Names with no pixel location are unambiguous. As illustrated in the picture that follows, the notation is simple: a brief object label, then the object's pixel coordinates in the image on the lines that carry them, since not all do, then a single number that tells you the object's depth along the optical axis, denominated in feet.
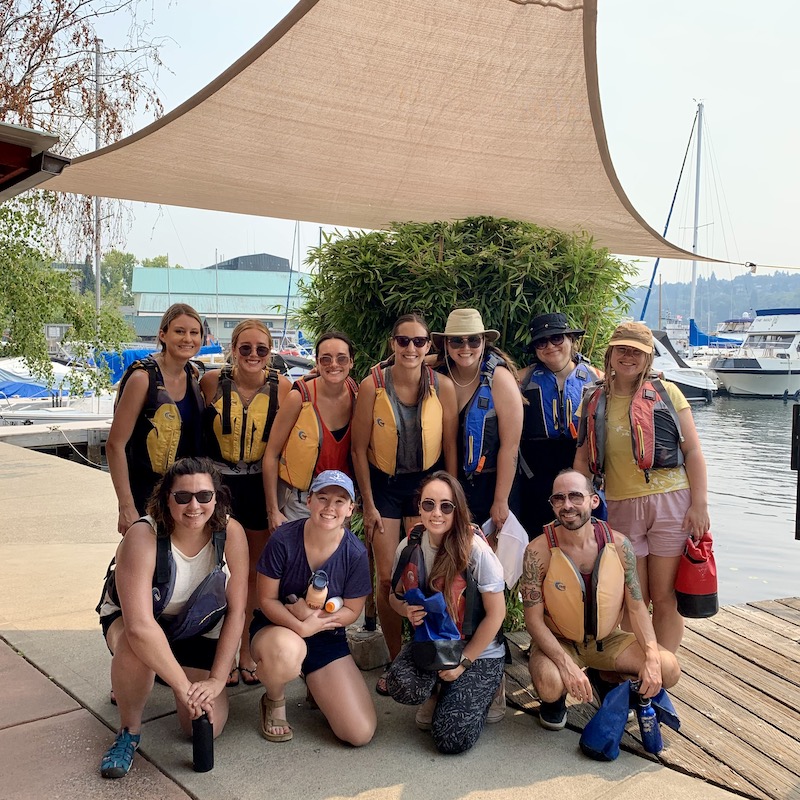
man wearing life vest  11.07
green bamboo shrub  14.34
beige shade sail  11.65
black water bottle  9.81
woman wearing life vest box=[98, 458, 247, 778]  9.99
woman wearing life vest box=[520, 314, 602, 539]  13.00
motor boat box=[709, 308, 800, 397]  108.27
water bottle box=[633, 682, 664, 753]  10.49
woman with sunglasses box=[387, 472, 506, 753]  10.90
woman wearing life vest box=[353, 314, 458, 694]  12.00
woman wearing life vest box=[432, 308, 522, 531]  12.28
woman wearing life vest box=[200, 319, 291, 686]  12.30
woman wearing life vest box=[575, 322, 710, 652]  11.89
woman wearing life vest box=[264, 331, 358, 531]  12.14
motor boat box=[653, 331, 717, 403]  106.42
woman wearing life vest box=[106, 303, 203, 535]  11.85
